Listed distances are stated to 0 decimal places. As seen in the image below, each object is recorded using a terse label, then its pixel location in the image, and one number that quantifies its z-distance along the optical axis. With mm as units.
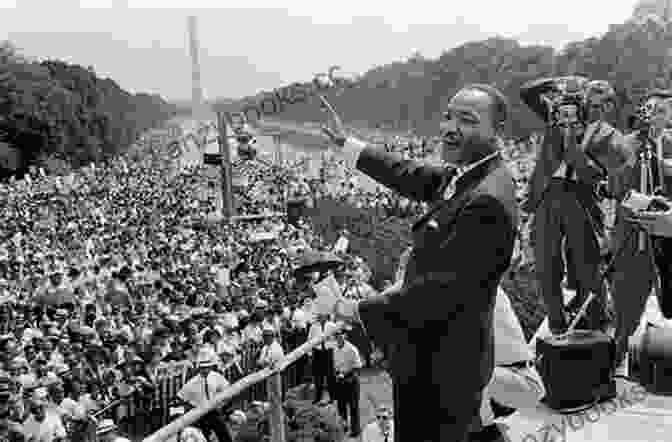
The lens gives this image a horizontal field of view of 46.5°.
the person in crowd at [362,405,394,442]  4957
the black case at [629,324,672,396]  3949
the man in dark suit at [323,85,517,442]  3008
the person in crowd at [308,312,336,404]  7539
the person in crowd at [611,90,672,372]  4887
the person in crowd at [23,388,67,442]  7297
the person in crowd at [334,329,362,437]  7773
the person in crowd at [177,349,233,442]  7094
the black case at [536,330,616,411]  4262
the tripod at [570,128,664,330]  4820
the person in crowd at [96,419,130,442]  5652
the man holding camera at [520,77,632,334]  4949
